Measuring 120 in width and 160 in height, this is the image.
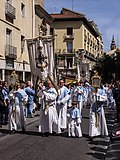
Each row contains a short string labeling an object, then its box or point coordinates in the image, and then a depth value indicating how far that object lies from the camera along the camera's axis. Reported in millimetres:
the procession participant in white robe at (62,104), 9791
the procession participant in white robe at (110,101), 18637
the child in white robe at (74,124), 9027
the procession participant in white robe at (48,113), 9305
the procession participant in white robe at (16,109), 9668
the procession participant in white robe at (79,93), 12357
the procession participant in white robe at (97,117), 8625
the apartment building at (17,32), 19992
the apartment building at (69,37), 52619
